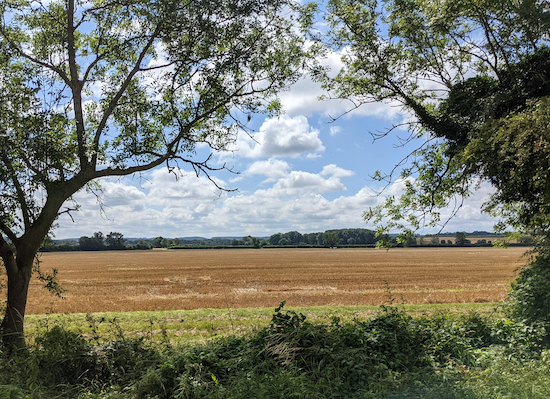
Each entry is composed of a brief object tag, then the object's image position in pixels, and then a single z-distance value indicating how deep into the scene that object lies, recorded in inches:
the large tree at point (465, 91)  317.1
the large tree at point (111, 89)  326.3
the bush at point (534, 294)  304.8
